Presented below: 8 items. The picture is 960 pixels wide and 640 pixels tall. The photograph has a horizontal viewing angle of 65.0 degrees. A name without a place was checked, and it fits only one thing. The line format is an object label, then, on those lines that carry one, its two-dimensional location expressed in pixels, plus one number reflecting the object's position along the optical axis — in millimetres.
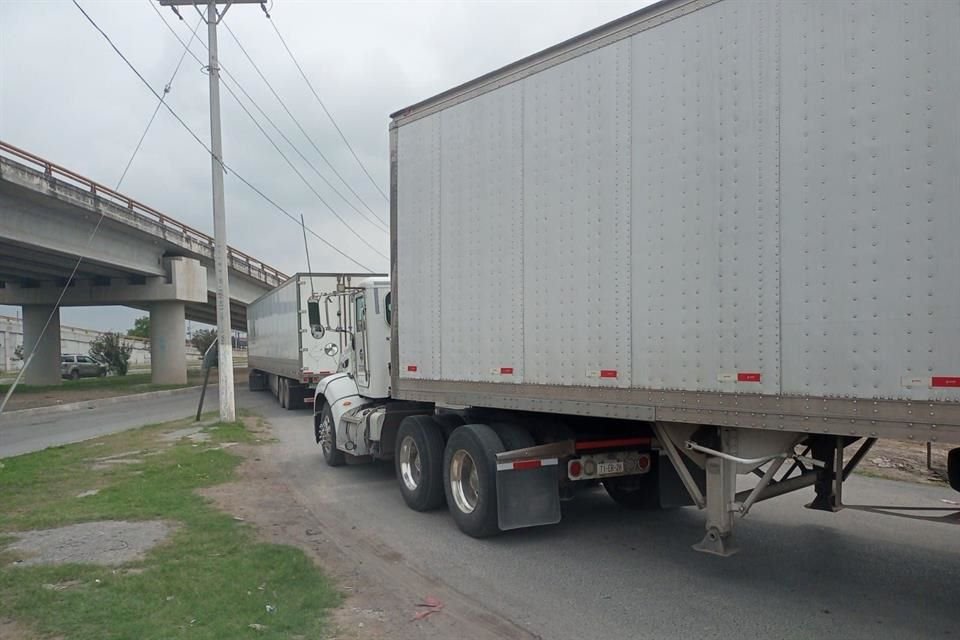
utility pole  18000
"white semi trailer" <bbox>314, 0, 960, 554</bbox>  4289
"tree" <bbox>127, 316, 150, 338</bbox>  100000
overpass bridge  23641
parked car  51156
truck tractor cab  10031
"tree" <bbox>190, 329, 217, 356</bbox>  80438
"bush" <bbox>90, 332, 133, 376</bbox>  53406
